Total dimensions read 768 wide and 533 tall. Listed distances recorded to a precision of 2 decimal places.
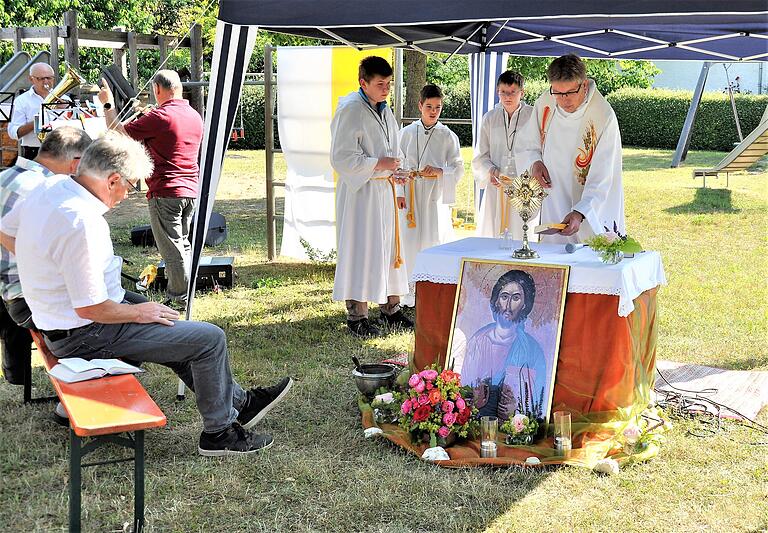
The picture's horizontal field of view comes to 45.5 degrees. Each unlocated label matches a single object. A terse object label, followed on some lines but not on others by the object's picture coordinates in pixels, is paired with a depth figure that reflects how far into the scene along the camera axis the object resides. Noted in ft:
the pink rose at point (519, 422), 14.82
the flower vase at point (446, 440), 14.85
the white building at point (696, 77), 108.06
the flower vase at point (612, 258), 15.24
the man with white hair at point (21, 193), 14.98
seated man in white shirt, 12.47
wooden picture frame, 15.20
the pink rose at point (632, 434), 14.70
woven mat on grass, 17.02
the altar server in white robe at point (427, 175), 24.21
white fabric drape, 29.73
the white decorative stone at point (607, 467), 14.01
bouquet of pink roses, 14.88
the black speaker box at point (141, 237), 34.47
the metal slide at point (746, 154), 49.44
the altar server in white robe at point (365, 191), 21.71
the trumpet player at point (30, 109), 28.53
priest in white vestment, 17.57
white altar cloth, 14.71
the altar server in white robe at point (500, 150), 23.30
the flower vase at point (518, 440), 14.79
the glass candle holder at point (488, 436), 14.49
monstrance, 16.33
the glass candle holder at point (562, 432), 14.51
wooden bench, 11.09
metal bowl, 17.12
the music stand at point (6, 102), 31.27
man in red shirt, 24.88
